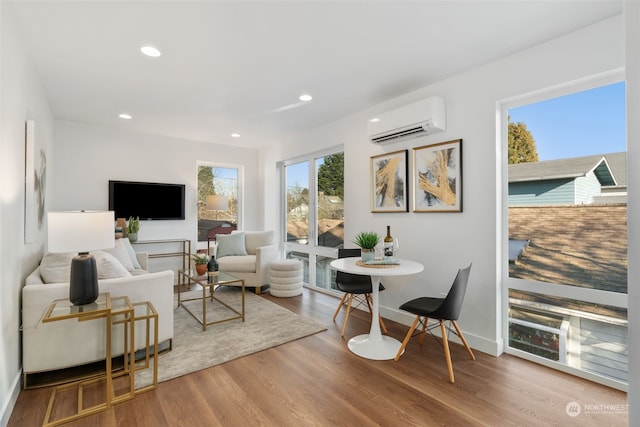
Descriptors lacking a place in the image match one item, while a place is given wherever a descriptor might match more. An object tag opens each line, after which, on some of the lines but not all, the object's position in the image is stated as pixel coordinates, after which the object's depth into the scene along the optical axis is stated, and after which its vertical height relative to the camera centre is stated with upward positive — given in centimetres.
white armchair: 460 -63
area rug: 243 -118
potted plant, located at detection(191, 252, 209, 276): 364 -60
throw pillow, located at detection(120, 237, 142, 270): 397 -52
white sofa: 208 -81
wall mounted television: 472 +24
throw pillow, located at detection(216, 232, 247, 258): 489 -49
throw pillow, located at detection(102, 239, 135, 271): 362 -47
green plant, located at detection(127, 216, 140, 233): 459 -17
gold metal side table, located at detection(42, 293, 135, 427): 181 -72
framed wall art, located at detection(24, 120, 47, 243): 231 +26
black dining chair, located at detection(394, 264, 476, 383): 229 -75
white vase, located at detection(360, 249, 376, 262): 284 -38
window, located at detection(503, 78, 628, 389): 216 -14
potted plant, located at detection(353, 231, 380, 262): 284 -29
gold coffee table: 327 -75
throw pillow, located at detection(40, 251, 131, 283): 234 -42
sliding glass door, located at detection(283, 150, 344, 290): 456 +2
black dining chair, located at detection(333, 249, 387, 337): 302 -71
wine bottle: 289 -31
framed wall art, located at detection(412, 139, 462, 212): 290 +37
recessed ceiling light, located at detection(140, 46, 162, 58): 241 +130
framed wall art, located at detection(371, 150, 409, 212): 339 +37
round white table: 251 -108
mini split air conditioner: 294 +95
